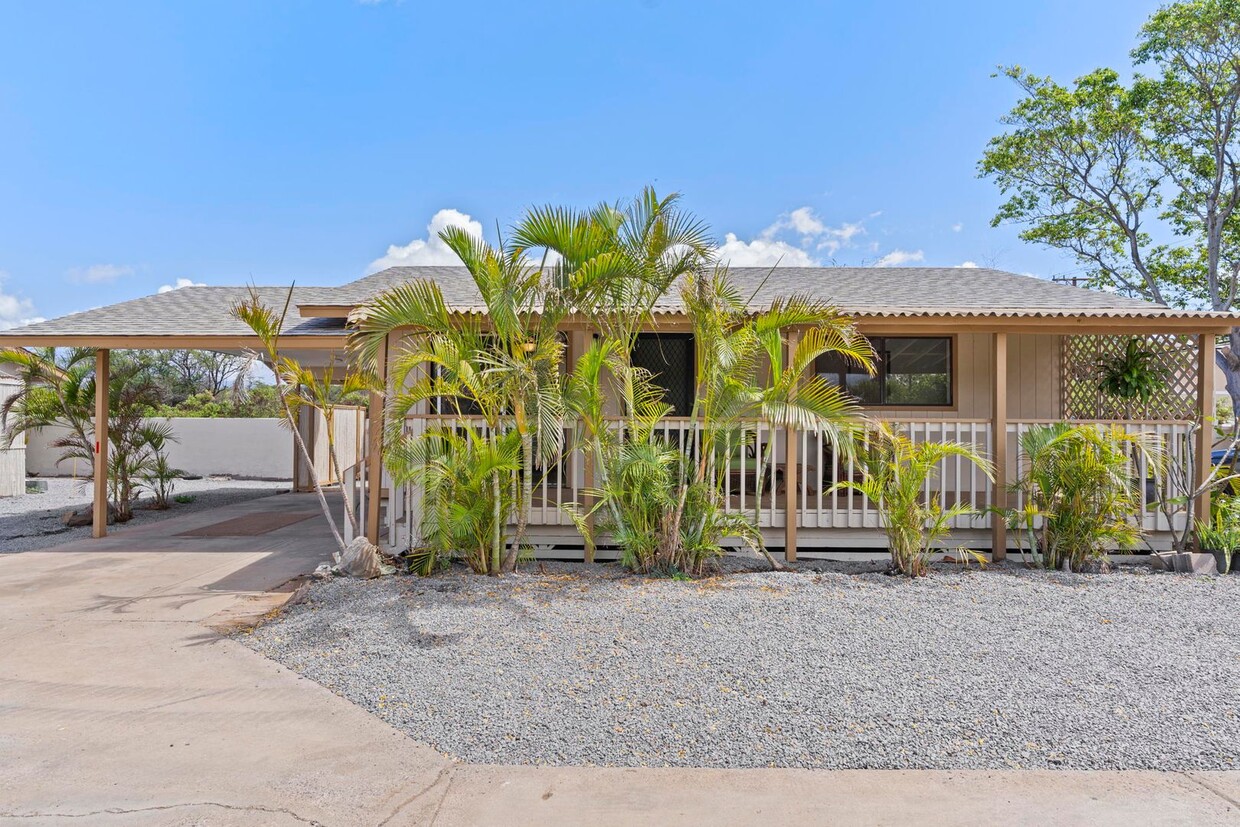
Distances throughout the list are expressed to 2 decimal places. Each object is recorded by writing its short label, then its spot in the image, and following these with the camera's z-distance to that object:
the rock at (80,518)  9.46
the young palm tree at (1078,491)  5.77
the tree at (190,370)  32.26
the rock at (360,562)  5.74
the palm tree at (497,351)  5.45
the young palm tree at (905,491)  5.67
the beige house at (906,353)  6.52
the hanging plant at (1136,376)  8.23
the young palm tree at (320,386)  5.75
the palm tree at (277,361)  5.59
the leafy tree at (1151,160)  14.30
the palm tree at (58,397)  9.41
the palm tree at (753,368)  5.56
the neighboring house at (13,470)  12.90
